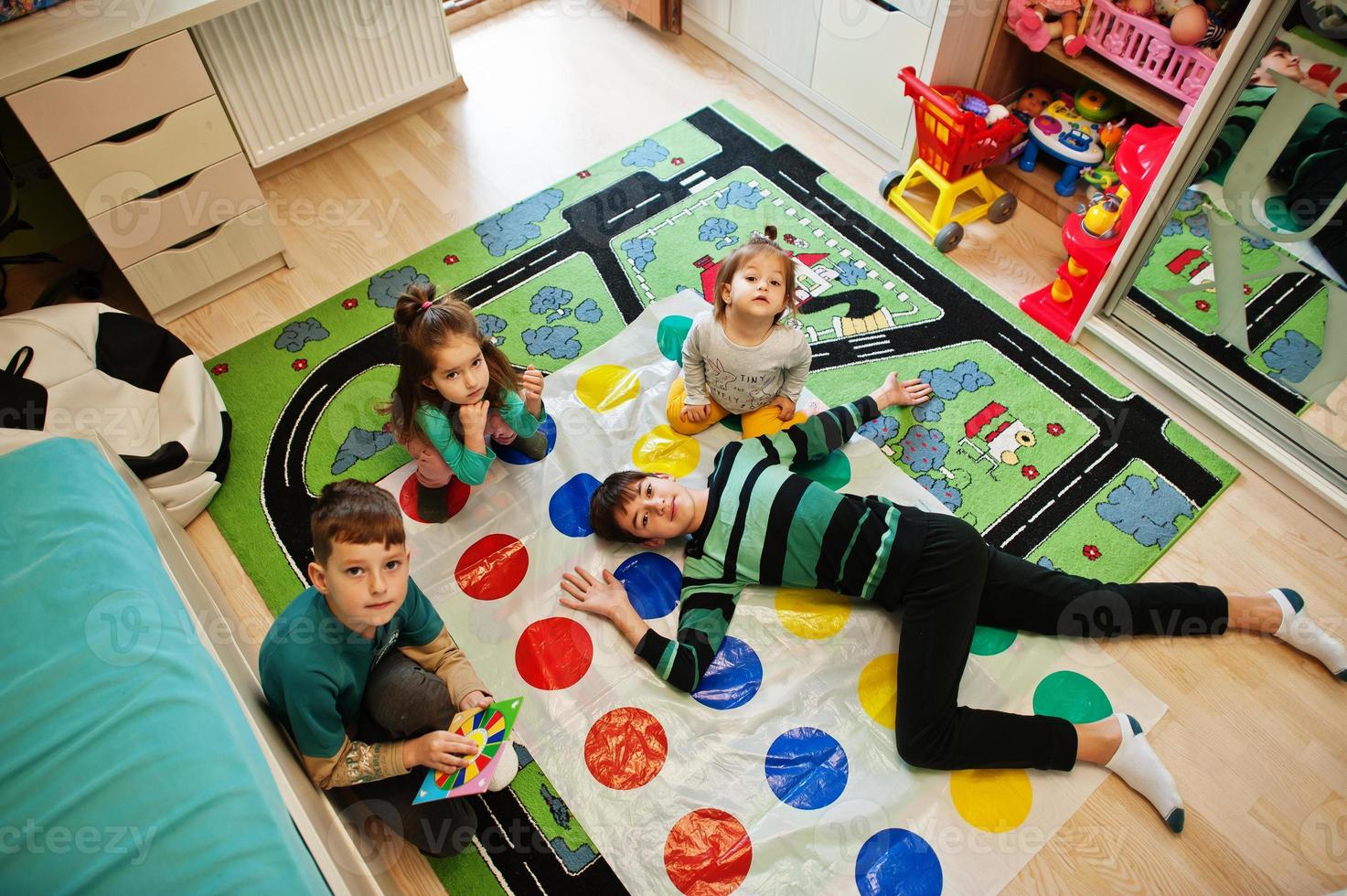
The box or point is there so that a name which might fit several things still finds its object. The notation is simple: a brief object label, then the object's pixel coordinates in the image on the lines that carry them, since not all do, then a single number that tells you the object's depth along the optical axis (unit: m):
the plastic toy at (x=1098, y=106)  2.55
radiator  2.38
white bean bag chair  1.97
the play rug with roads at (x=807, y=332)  2.07
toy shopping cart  2.38
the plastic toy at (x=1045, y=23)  2.38
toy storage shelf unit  2.23
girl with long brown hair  1.77
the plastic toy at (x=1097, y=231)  2.16
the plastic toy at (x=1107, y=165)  2.49
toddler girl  1.84
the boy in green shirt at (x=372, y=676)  1.44
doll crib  2.20
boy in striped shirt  1.70
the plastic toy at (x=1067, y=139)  2.51
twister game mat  1.62
